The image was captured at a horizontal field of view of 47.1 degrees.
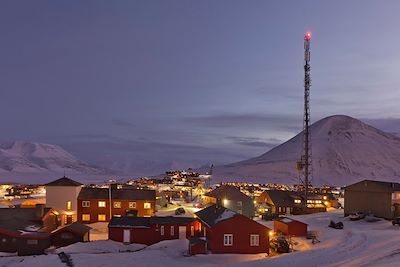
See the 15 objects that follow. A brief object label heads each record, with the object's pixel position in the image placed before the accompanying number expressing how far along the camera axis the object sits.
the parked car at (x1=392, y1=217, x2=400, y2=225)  55.53
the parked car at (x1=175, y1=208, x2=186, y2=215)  74.49
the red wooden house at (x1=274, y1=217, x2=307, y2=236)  51.06
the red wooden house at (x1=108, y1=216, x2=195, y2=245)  51.16
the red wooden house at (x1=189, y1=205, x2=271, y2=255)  43.12
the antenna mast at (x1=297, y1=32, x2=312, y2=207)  93.12
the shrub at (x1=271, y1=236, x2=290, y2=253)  43.38
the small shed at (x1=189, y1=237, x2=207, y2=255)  42.44
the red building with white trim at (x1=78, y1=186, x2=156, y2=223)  68.62
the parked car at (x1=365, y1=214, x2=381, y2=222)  60.94
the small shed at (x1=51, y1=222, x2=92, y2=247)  50.00
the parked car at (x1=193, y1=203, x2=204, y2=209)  86.40
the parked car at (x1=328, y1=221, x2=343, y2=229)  55.67
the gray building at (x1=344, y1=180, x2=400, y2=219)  62.39
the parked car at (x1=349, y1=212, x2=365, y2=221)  62.78
